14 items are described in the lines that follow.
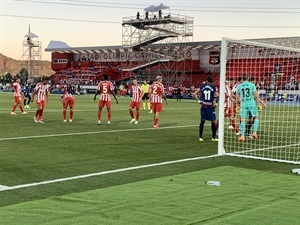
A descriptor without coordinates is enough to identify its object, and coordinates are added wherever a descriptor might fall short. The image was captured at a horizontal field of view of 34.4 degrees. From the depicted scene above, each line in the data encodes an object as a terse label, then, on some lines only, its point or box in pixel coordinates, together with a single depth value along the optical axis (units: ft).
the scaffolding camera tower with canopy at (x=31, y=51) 273.13
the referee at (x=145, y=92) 98.78
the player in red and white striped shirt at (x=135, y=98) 65.72
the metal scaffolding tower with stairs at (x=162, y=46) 185.57
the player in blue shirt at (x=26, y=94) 104.53
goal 37.99
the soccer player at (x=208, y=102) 44.96
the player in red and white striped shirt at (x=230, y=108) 51.16
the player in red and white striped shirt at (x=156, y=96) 57.82
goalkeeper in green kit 45.03
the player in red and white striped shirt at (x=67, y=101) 64.64
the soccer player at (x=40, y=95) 62.85
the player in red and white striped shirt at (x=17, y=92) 75.66
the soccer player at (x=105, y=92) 60.08
